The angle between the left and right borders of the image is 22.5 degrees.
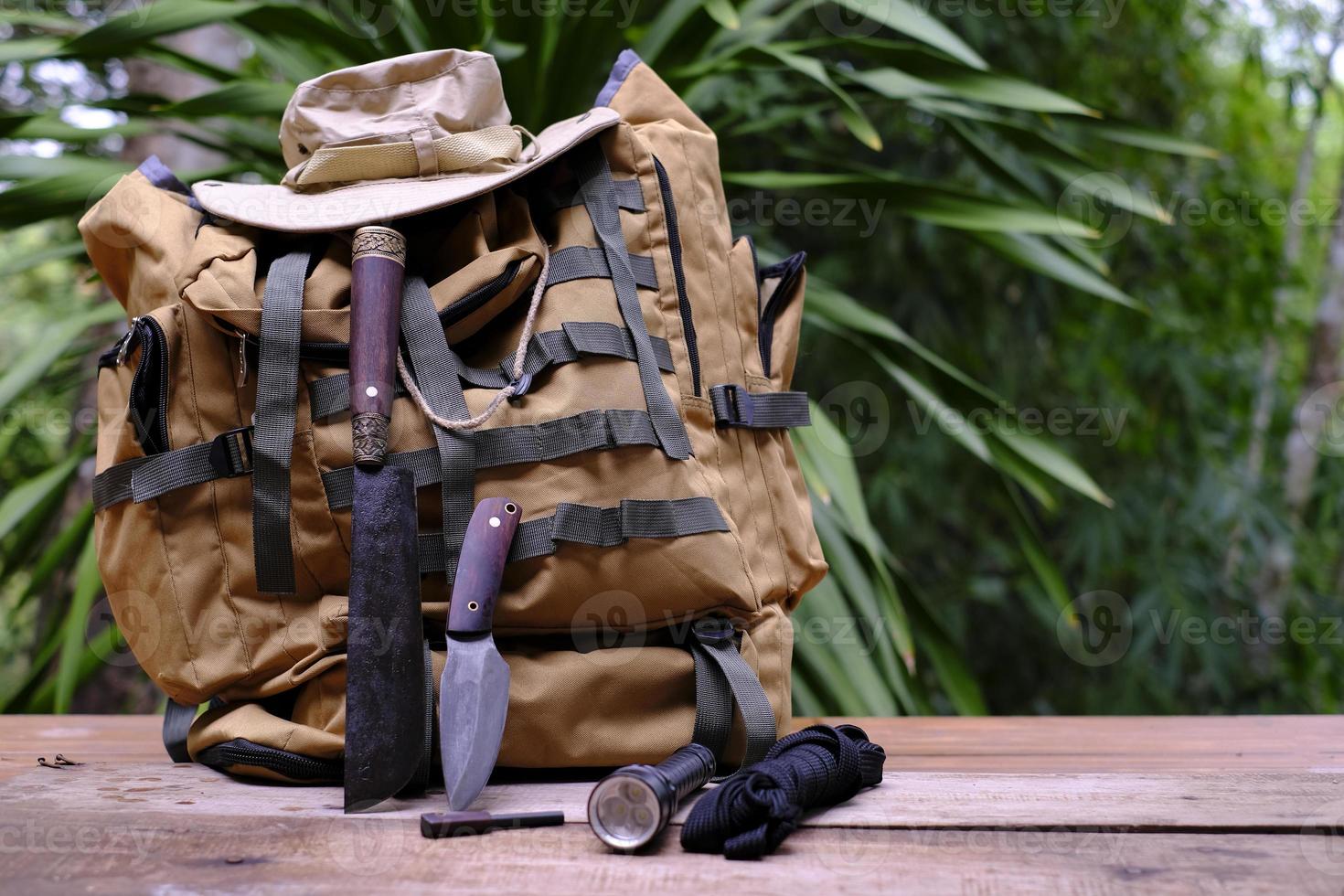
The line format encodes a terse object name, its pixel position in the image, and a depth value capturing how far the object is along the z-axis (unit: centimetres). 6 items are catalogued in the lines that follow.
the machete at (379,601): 243
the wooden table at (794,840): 228
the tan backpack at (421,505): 250
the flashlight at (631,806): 234
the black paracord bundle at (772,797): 234
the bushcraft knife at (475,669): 241
